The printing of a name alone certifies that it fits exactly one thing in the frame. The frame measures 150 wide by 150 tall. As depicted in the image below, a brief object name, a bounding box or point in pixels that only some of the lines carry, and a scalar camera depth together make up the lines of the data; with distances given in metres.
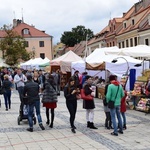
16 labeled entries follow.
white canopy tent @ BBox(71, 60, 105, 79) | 17.32
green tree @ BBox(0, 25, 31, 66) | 41.38
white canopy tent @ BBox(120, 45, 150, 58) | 11.17
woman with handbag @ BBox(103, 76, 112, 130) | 7.48
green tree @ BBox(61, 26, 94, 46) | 70.52
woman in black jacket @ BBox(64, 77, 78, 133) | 7.20
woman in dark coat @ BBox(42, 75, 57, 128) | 7.66
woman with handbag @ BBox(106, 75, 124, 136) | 6.83
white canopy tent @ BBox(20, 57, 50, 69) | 25.95
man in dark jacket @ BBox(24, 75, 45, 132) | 7.37
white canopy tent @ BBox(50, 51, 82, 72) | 18.97
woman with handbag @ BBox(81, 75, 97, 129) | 7.49
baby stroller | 8.16
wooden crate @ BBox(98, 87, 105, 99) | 14.06
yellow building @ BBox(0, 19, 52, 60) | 55.23
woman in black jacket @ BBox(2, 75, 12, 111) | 10.98
